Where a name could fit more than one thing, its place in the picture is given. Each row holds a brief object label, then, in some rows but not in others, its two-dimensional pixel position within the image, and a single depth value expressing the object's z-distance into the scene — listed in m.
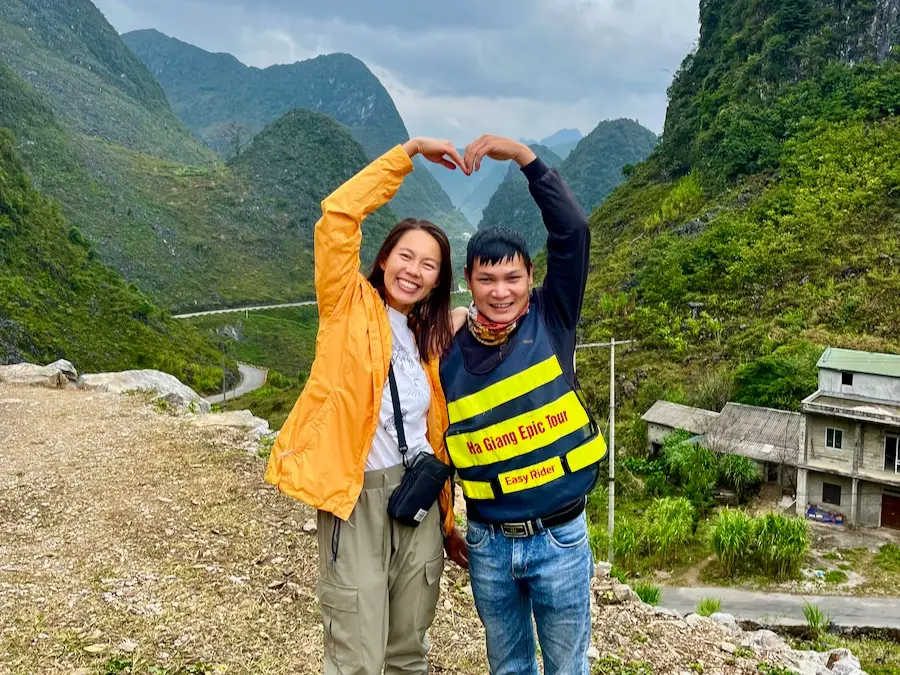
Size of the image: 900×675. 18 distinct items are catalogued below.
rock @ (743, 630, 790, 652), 4.28
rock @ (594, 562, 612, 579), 4.88
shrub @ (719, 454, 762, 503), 16.50
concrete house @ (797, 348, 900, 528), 14.41
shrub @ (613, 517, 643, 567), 11.48
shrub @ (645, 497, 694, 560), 13.17
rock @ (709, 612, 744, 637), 4.55
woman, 2.11
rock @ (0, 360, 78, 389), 11.78
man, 2.07
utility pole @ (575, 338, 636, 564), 10.77
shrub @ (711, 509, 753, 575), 11.83
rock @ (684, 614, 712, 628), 4.45
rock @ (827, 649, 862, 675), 4.52
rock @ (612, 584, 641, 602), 4.52
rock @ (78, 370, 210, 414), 10.97
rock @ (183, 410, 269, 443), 8.10
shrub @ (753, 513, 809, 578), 11.68
